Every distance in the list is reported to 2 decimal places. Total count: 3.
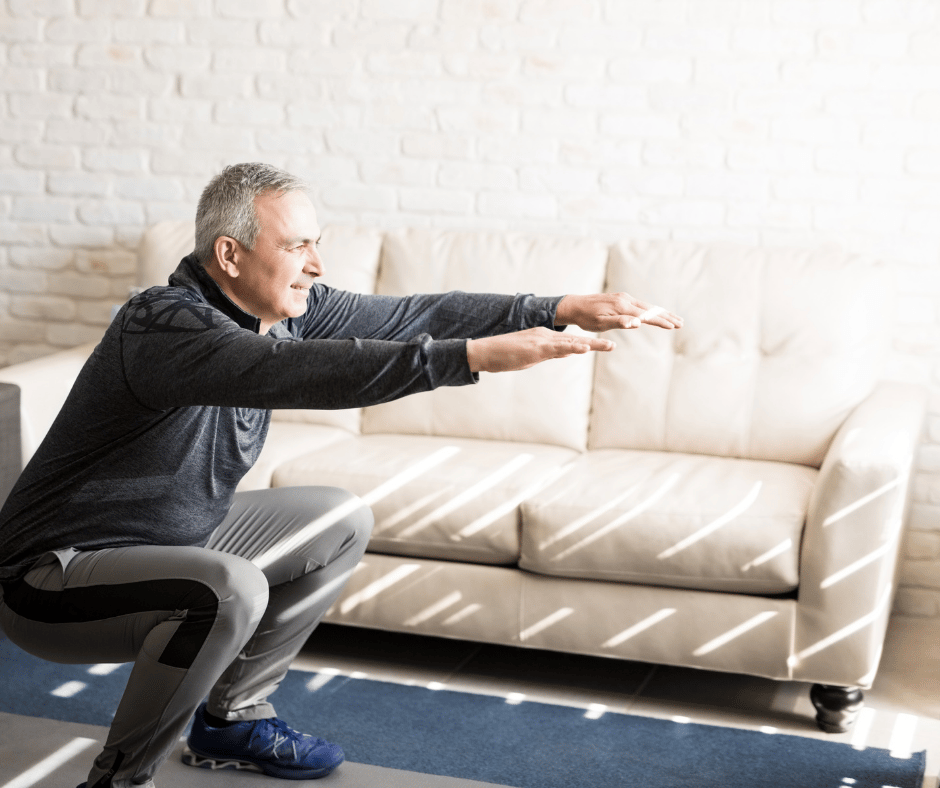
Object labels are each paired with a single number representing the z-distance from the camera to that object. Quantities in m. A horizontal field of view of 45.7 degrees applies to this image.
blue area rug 1.93
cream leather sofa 2.09
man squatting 1.42
